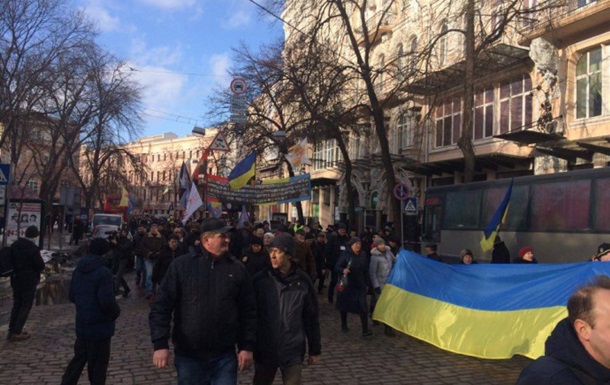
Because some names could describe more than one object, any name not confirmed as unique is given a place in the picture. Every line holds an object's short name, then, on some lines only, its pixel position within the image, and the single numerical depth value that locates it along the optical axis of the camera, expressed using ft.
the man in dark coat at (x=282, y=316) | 14.30
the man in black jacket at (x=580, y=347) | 6.41
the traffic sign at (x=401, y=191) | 54.80
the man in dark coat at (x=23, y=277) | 27.02
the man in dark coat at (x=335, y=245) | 46.85
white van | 108.27
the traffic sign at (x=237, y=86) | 66.44
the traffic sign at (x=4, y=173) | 44.39
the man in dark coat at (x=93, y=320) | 17.51
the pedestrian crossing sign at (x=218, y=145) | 68.72
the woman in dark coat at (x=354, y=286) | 30.14
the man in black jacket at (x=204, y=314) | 12.68
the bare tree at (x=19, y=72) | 67.72
